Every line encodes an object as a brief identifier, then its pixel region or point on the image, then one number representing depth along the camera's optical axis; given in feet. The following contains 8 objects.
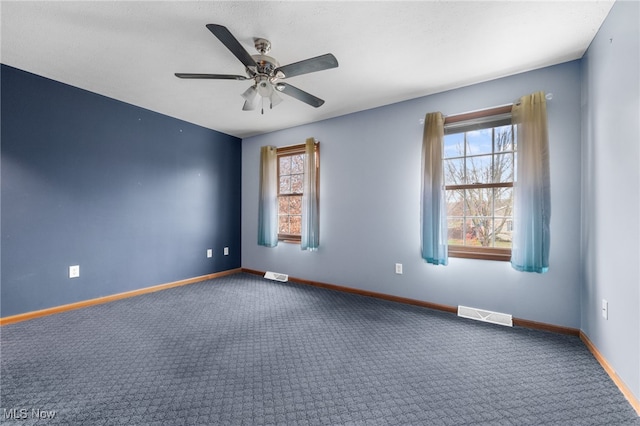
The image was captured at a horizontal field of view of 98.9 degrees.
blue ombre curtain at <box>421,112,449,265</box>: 9.62
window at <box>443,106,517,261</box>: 9.05
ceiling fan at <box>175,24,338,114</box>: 6.07
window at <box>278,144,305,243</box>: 14.46
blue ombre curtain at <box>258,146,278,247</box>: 14.61
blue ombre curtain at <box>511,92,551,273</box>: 8.02
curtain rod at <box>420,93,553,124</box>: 8.24
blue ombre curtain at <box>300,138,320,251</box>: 12.98
